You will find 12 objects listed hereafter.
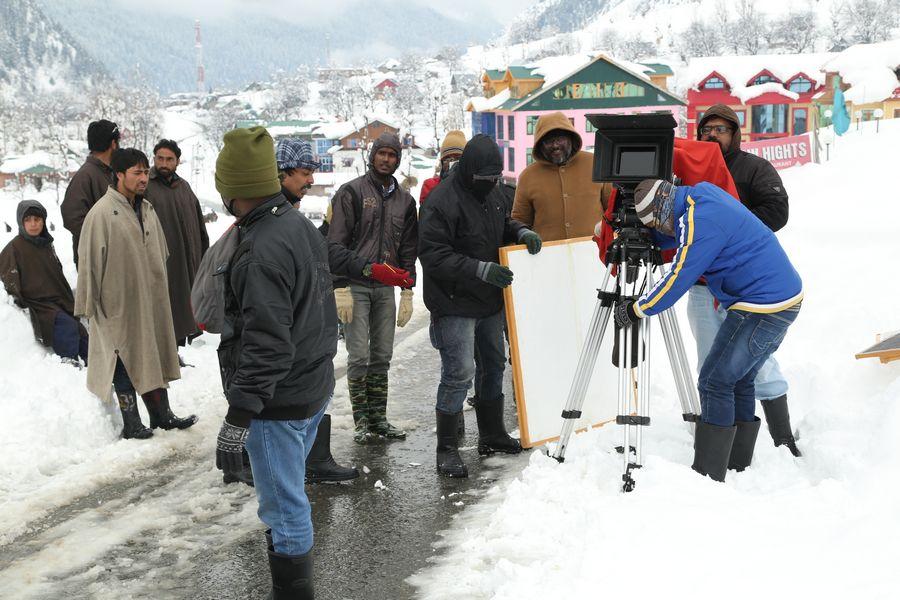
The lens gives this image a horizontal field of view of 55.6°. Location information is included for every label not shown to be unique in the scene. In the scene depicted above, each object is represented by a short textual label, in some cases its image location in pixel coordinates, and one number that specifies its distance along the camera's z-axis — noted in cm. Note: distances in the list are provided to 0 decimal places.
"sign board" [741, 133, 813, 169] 2577
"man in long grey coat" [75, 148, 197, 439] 591
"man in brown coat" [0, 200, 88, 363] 709
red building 4884
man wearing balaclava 523
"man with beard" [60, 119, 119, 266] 645
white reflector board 533
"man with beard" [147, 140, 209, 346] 682
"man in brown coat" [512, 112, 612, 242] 574
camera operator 398
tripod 438
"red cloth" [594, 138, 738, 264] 473
